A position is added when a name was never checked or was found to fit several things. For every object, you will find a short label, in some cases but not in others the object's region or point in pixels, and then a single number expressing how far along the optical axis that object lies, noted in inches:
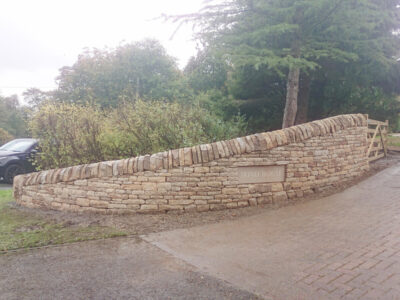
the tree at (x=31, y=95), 1191.8
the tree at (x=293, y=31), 269.4
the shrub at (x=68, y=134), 285.3
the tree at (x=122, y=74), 749.3
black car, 370.9
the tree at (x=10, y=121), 1289.0
